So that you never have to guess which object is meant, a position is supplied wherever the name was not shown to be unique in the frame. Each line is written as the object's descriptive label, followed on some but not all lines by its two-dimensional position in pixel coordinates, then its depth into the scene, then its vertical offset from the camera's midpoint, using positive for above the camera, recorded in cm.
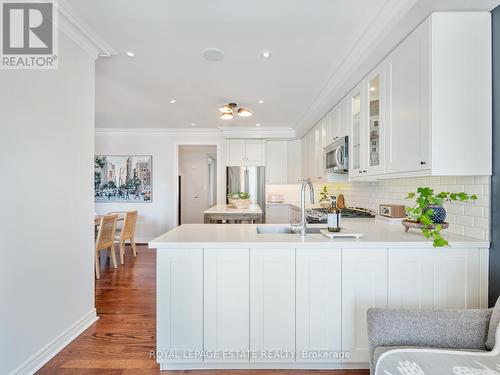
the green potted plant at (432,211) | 160 -16
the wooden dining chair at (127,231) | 443 -77
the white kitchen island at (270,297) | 176 -73
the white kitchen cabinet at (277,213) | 594 -60
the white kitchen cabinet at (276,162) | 603 +53
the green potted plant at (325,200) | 466 -25
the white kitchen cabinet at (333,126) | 337 +80
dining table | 401 -55
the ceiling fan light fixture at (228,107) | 366 +109
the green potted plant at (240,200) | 472 -26
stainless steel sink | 235 -39
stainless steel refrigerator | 586 +8
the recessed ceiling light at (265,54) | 251 +124
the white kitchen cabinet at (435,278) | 170 -59
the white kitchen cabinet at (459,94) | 164 +56
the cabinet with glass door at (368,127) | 227 +55
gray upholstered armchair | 128 -69
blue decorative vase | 183 -19
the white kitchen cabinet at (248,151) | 586 +76
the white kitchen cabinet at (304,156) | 531 +62
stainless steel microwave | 306 +36
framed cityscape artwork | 586 +10
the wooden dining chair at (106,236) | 375 -74
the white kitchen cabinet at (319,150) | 412 +60
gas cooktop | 312 -35
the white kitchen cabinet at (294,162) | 602 +53
